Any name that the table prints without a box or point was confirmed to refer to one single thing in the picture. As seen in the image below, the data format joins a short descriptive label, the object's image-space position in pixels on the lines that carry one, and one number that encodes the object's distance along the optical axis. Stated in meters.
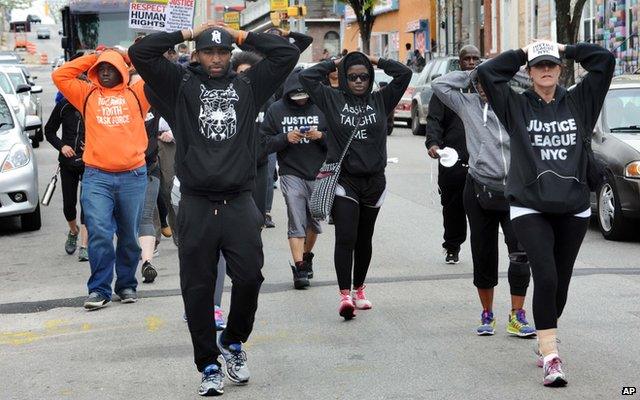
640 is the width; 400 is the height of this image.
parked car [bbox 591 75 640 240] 12.59
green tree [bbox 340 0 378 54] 52.72
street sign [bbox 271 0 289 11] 42.25
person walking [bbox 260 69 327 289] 10.54
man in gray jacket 7.97
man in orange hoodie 9.52
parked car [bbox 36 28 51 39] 124.88
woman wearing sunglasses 8.83
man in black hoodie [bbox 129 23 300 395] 6.70
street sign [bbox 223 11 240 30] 40.66
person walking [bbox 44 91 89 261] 11.59
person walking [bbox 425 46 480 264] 10.68
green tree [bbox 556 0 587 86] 27.05
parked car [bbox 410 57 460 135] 29.69
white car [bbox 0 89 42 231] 14.17
